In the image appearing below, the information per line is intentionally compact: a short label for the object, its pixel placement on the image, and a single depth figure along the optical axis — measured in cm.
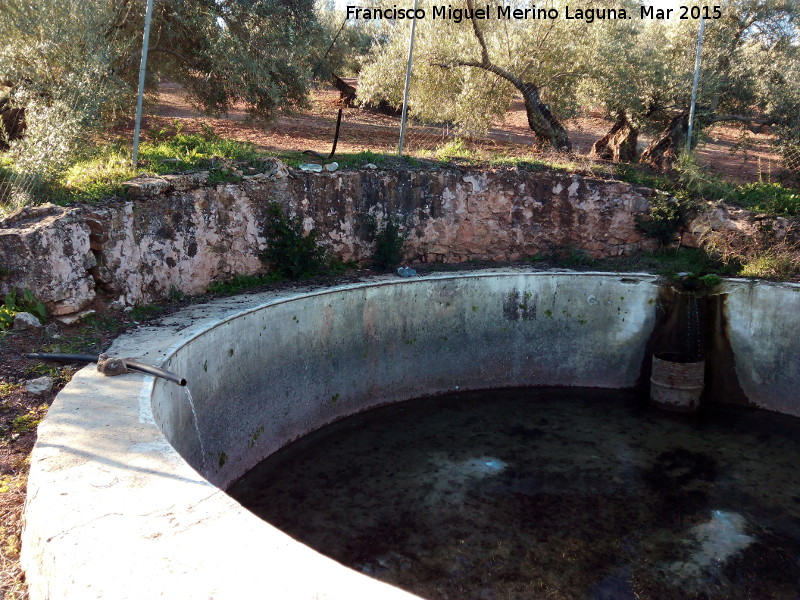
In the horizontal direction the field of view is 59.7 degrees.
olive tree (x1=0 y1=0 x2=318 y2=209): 903
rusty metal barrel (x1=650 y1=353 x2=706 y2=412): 1020
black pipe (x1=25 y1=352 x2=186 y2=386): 573
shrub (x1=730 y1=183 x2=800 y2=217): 1134
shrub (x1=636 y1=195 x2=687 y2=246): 1178
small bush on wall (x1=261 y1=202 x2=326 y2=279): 982
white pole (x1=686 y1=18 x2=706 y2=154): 1198
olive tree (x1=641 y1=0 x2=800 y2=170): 1269
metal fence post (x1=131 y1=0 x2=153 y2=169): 830
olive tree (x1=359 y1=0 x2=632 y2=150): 1352
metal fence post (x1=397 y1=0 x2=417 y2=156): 1145
